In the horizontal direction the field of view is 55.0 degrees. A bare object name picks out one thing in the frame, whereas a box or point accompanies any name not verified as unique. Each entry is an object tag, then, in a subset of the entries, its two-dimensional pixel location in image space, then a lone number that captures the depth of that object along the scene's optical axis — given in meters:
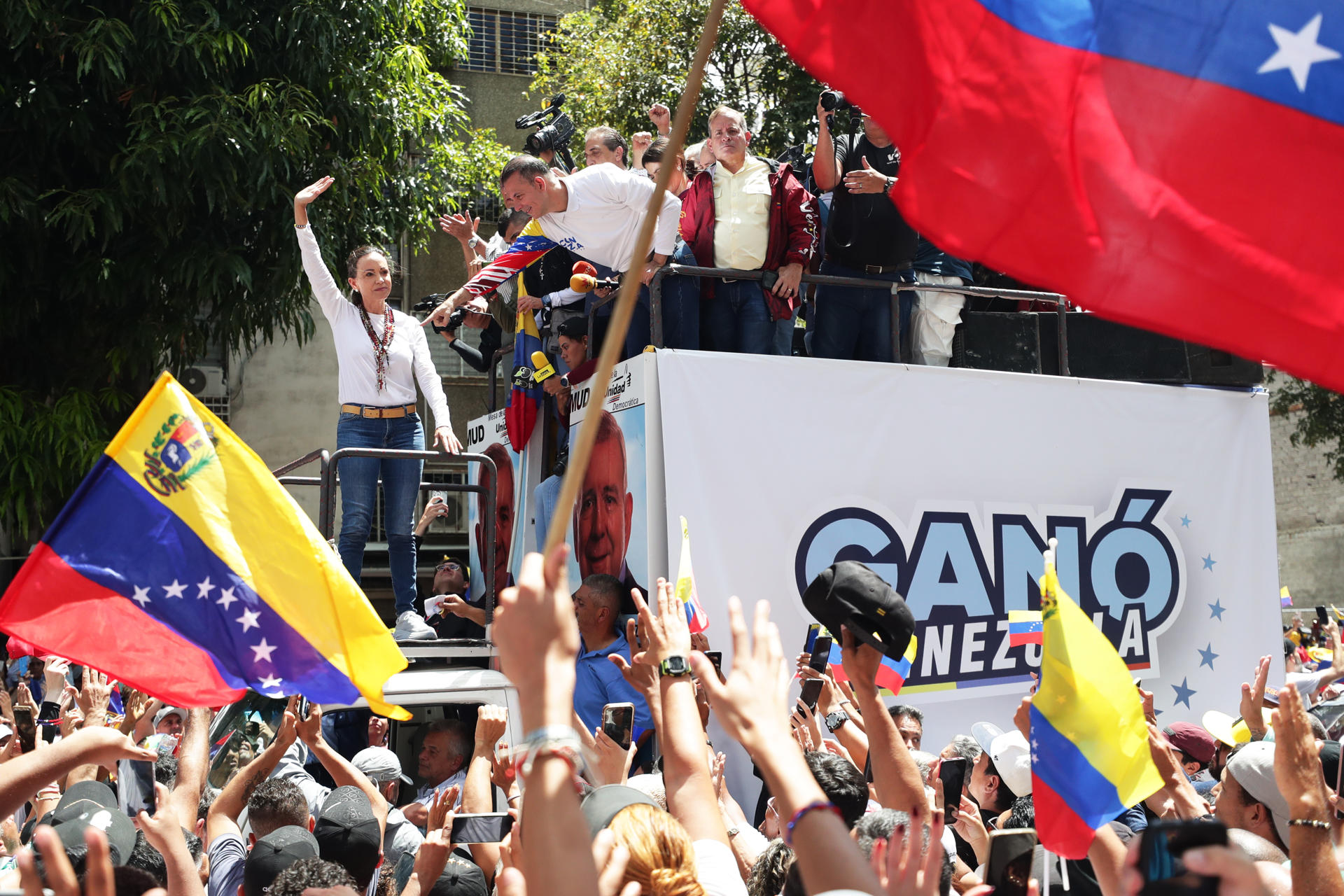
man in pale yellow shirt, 7.48
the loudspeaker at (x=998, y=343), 8.27
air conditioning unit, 18.53
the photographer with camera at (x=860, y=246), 7.73
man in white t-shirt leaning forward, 6.74
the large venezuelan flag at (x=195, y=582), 3.80
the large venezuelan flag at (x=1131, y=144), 2.70
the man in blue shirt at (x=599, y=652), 6.53
